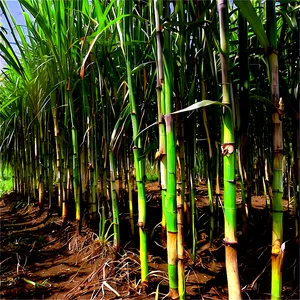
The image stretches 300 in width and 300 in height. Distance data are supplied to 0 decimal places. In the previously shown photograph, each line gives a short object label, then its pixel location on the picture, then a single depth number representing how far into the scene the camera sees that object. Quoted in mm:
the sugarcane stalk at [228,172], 566
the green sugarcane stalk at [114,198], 1078
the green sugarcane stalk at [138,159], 849
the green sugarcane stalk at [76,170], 1293
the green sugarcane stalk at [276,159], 604
